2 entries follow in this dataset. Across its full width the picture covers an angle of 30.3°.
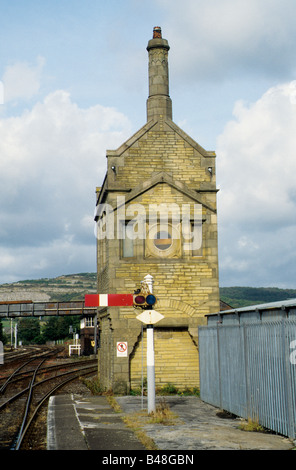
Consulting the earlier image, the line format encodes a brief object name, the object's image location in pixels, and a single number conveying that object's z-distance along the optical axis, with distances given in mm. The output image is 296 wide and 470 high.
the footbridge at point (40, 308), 49406
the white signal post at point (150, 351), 13980
